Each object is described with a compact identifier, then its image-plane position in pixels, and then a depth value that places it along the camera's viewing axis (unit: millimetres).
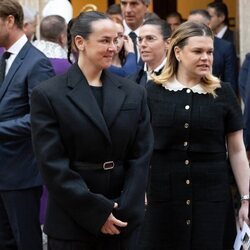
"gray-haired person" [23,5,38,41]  13231
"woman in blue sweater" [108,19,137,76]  12604
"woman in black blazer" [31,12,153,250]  7662
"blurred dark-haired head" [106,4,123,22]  16404
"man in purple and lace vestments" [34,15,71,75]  12658
